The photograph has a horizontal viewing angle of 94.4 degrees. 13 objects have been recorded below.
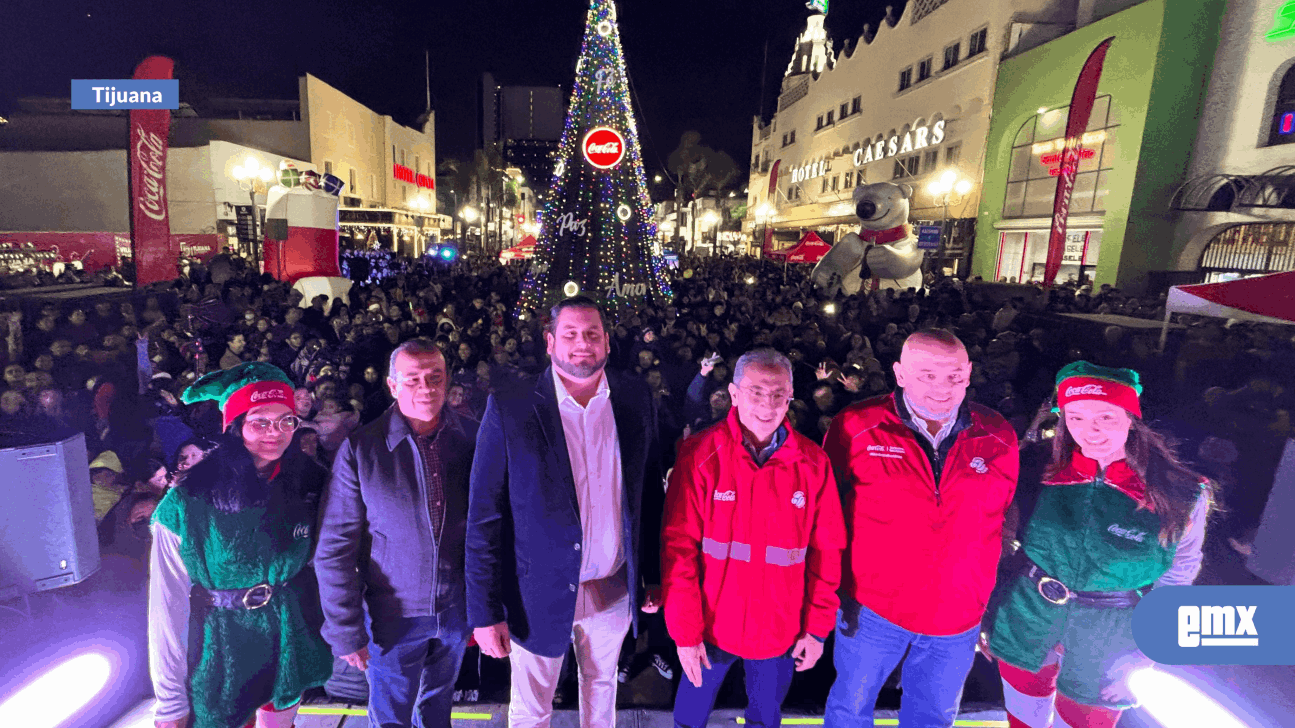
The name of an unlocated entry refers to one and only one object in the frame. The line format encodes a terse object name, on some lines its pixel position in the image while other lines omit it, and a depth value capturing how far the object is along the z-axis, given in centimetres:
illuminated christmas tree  973
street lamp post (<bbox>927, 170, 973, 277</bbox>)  2462
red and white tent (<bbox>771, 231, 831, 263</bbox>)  1870
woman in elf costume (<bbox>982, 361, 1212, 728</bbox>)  246
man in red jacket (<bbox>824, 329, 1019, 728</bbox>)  252
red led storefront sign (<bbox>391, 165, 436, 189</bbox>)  4794
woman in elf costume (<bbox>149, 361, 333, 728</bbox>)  229
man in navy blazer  244
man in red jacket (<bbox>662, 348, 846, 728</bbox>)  251
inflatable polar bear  1585
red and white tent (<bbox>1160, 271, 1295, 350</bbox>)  621
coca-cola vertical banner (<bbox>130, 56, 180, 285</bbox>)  1136
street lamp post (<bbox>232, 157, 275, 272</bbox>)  1922
